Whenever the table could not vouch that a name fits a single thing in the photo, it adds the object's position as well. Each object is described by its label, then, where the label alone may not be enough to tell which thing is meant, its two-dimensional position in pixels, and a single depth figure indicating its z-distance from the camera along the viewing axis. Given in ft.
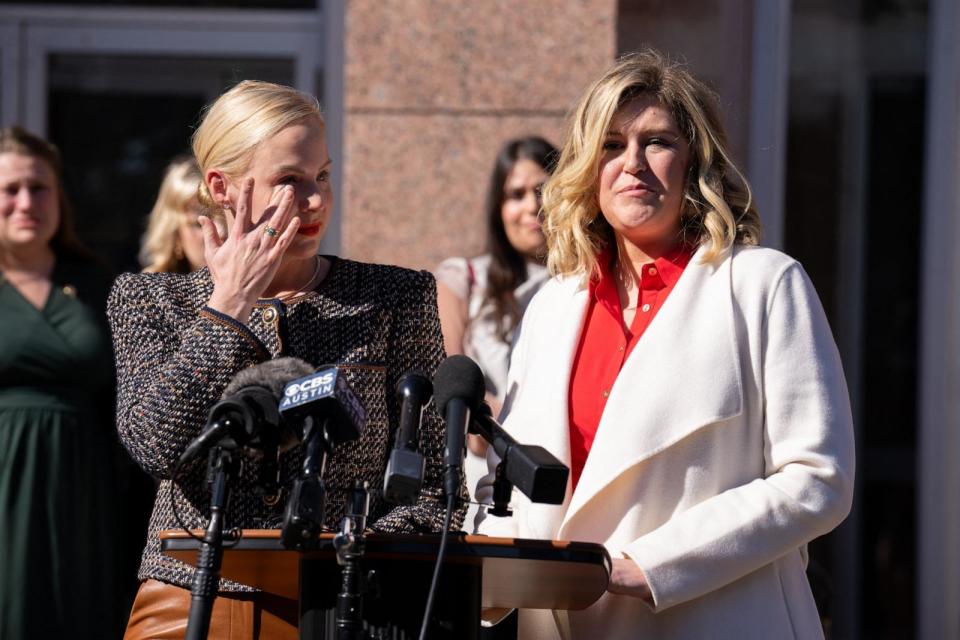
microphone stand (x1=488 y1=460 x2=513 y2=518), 15.05
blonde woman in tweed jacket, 18.24
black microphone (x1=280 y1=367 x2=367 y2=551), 14.10
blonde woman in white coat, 17.38
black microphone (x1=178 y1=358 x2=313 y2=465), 14.63
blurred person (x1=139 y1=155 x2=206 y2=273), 33.80
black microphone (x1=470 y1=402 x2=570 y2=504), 14.05
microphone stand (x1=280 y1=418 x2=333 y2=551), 14.07
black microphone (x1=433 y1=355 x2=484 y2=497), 14.32
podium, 14.54
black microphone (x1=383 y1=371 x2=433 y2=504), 13.99
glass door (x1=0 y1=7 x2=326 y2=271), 43.74
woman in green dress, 32.01
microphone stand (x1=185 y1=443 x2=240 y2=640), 14.28
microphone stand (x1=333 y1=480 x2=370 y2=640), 14.19
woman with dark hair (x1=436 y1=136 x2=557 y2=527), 30.41
